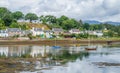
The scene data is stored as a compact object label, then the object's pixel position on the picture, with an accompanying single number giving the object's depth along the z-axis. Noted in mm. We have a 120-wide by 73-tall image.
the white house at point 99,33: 109940
